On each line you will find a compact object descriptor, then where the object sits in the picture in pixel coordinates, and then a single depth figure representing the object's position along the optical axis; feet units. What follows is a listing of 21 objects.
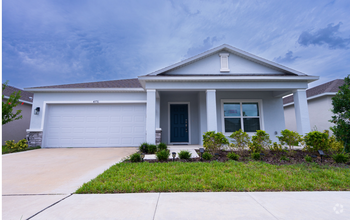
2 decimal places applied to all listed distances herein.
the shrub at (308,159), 17.20
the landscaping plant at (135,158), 17.52
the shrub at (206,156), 18.30
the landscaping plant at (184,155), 18.54
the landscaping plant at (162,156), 18.09
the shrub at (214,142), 21.12
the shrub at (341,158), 16.74
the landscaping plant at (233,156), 18.25
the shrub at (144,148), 23.73
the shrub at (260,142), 20.48
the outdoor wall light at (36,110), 30.22
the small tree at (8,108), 23.99
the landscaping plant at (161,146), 23.39
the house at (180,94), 26.99
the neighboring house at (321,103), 35.88
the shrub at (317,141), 19.70
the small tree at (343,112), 18.08
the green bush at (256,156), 18.35
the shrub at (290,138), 20.40
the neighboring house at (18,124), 33.65
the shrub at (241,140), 21.03
